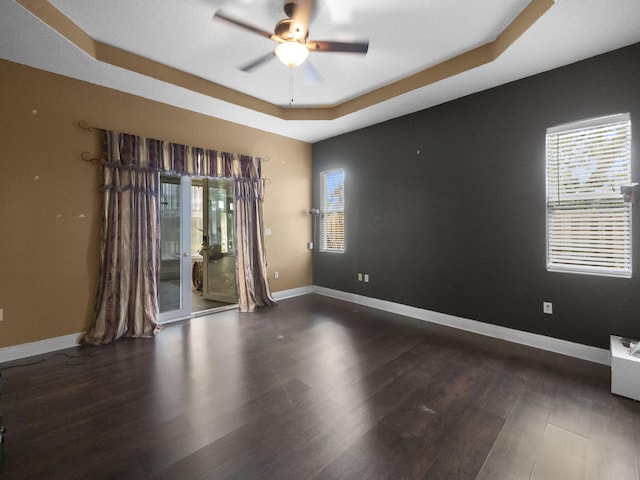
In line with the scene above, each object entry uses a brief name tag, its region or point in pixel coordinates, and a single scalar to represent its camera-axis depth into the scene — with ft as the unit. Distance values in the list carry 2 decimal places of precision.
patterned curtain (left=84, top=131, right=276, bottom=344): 11.18
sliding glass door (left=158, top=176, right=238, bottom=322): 13.35
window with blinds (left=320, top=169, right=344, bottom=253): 17.71
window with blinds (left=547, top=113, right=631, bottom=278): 8.90
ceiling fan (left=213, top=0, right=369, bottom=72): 7.61
